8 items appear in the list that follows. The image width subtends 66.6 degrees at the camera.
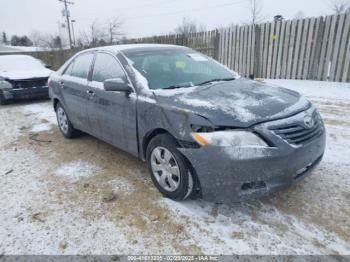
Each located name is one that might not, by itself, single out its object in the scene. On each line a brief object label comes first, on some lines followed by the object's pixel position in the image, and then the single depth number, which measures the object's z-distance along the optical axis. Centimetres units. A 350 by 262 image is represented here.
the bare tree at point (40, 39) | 4278
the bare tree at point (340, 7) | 2863
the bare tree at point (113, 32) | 3524
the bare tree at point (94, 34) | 2870
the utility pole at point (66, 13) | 3514
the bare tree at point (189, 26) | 4438
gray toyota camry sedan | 229
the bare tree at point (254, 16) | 2583
